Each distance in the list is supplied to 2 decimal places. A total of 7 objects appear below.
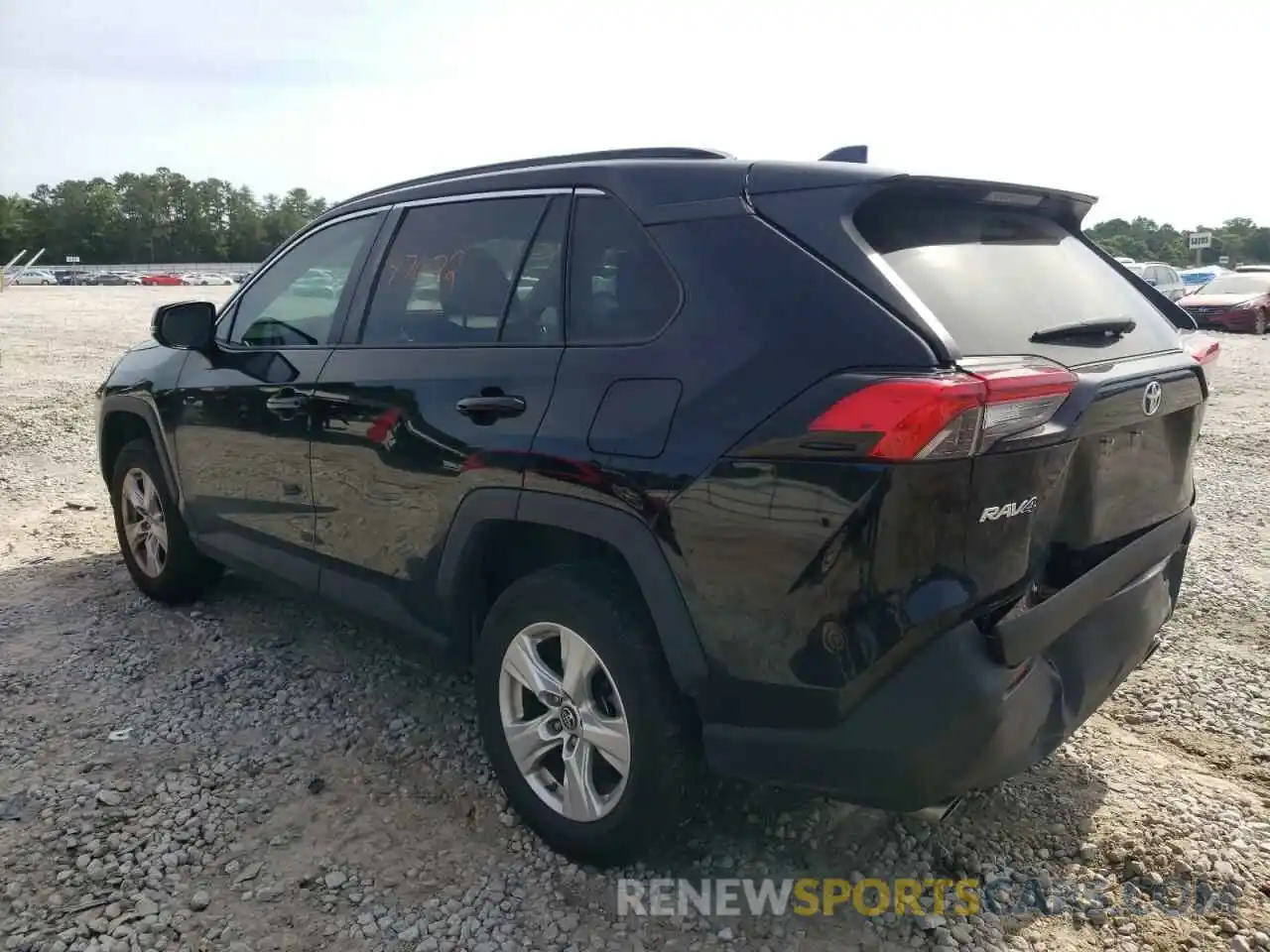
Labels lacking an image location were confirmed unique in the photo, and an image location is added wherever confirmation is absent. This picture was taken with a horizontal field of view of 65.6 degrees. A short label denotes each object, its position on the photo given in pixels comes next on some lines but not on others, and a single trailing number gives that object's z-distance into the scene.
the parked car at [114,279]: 70.44
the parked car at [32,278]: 63.55
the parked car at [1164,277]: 20.73
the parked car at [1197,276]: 29.66
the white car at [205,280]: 71.44
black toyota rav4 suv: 2.09
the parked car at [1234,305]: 21.36
